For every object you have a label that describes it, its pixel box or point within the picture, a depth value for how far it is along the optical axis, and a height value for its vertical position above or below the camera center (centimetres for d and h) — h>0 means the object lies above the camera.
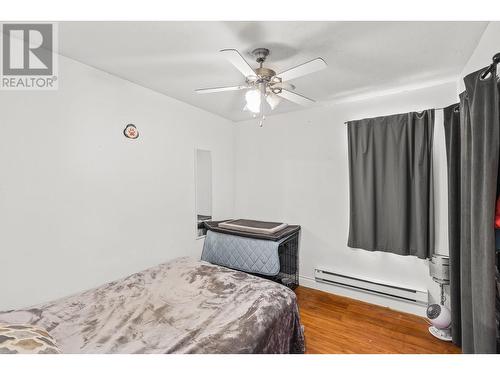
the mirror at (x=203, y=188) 308 +3
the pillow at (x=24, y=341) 91 -62
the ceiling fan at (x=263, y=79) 137 +76
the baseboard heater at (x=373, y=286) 242 -113
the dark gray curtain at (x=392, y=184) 231 +6
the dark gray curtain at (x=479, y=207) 114 -10
